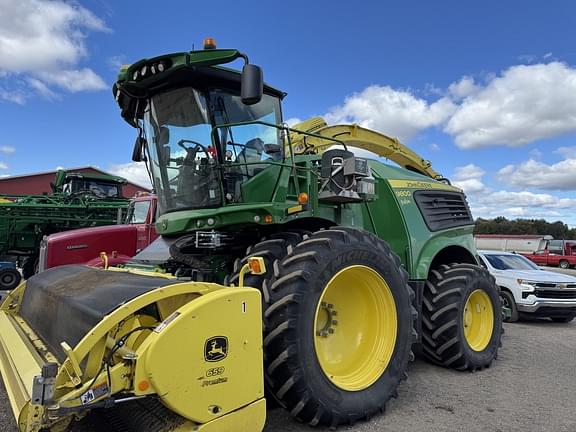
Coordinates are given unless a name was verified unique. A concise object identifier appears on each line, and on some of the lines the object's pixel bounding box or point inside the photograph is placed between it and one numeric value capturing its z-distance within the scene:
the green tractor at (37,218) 11.79
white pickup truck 9.13
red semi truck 7.64
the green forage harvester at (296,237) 3.25
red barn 33.41
